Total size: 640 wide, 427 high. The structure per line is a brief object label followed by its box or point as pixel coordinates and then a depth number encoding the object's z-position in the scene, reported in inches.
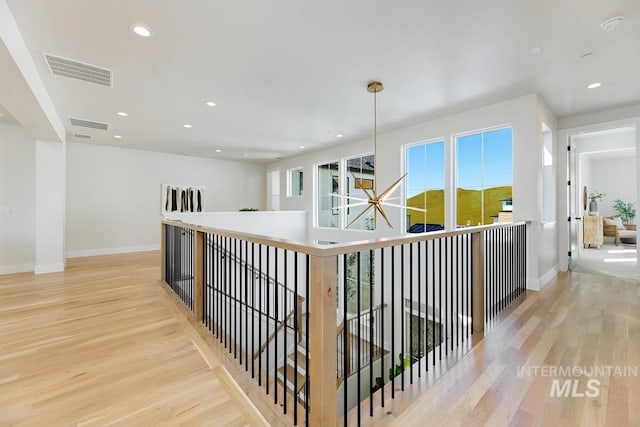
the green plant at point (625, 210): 315.0
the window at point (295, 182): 319.8
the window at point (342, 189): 249.1
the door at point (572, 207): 189.3
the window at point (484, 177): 166.6
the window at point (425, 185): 195.2
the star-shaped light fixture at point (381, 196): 132.3
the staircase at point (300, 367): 149.1
